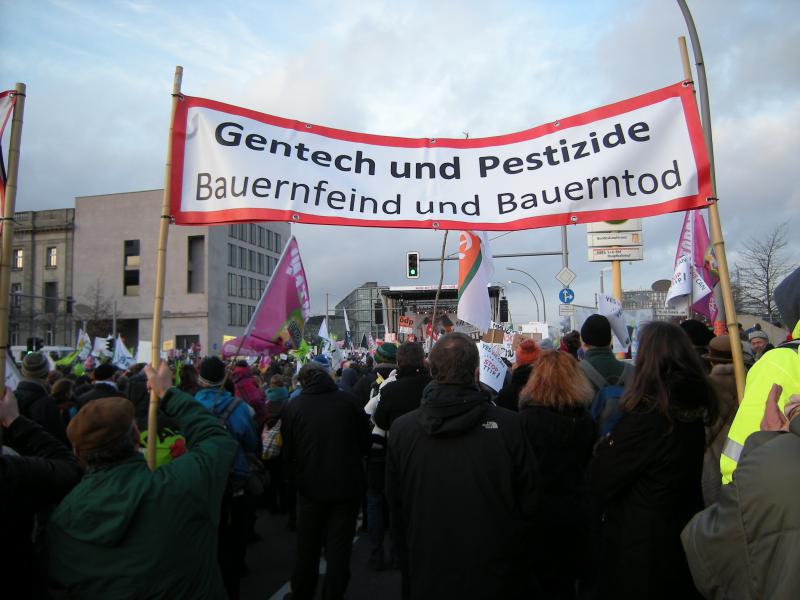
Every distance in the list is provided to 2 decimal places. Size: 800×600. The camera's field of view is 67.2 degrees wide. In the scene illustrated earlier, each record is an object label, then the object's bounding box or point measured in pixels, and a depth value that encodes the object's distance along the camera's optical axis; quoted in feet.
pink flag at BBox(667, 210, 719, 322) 28.58
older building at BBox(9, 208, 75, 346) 221.66
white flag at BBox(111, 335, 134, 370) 50.34
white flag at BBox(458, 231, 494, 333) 25.89
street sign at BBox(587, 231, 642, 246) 54.85
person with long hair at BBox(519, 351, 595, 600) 12.36
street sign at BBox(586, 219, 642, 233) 54.34
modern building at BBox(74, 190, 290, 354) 212.23
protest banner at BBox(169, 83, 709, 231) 12.30
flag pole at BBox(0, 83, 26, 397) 9.18
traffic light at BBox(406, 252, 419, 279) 66.95
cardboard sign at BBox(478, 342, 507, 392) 20.48
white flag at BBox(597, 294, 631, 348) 26.13
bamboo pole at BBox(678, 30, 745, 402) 10.23
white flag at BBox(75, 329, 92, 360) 57.36
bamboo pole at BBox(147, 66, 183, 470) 9.77
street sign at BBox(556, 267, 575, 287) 64.34
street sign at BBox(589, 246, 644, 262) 55.16
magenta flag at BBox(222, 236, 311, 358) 14.88
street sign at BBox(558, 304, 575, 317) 59.98
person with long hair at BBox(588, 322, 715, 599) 9.23
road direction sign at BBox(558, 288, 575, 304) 65.57
